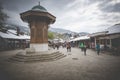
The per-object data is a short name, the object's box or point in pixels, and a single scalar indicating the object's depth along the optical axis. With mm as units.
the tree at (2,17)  24447
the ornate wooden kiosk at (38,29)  11219
